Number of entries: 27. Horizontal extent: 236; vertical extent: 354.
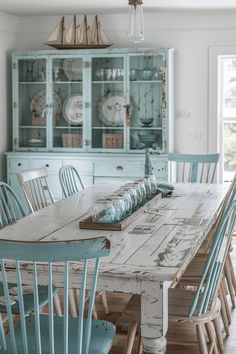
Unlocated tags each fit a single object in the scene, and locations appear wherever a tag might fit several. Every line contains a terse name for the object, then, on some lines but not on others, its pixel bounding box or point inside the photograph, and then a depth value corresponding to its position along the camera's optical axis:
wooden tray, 3.13
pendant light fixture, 4.05
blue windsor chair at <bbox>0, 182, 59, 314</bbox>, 2.91
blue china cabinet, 6.56
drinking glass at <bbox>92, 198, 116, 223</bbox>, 3.18
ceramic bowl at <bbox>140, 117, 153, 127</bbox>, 6.61
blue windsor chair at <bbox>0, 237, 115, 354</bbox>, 2.11
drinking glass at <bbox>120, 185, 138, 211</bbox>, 3.63
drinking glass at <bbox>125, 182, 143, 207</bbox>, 3.75
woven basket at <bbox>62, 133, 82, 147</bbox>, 6.84
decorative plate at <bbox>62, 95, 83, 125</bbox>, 6.82
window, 6.83
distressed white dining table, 2.31
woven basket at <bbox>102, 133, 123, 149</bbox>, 6.71
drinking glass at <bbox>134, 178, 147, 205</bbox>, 3.83
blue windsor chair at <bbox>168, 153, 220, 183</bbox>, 5.33
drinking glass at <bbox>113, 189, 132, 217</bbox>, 3.45
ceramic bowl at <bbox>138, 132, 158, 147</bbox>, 6.57
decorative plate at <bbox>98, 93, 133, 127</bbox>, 6.72
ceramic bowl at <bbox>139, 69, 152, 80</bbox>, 6.57
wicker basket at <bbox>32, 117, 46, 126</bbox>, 6.92
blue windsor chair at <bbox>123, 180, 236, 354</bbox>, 2.76
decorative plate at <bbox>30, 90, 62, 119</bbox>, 6.89
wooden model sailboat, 6.59
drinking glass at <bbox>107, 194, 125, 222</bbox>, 3.27
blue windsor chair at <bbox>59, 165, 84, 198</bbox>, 4.64
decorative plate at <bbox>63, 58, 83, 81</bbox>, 6.74
